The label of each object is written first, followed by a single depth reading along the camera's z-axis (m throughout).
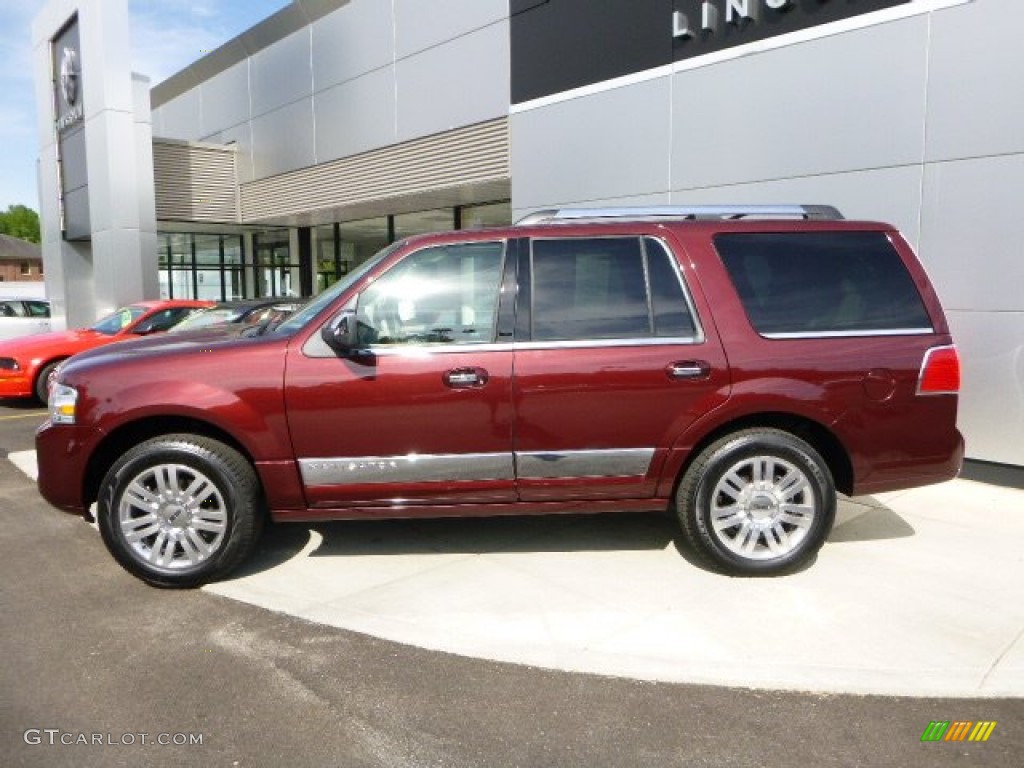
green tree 99.00
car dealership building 6.00
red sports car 9.82
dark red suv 3.94
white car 16.94
